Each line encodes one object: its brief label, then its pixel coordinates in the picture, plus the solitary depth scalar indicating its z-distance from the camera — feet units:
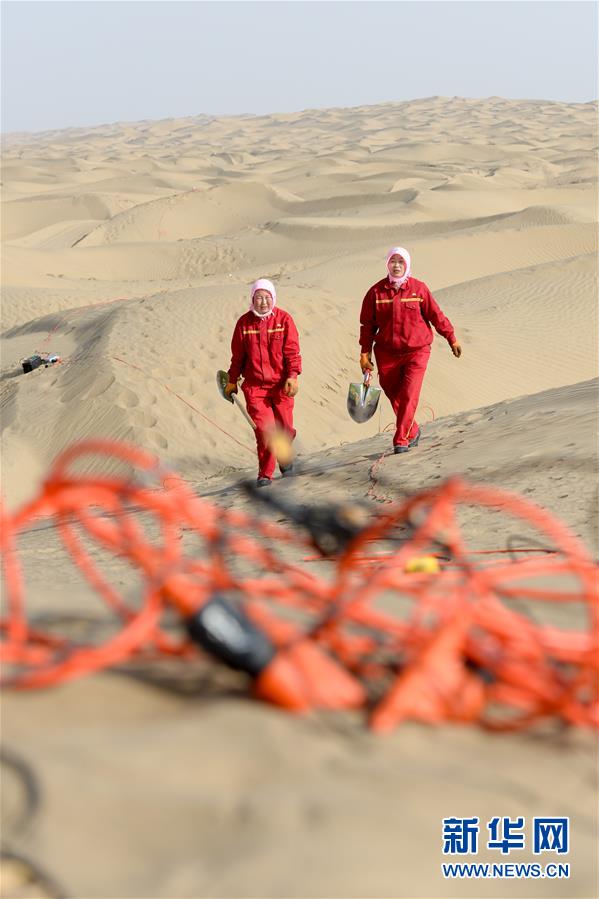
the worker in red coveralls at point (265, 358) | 41.57
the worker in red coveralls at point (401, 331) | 43.32
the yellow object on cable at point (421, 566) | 19.11
